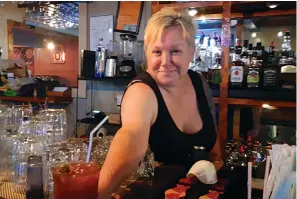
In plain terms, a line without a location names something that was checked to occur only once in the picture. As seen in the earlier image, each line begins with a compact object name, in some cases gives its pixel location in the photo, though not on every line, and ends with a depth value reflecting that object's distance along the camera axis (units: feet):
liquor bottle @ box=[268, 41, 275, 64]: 7.33
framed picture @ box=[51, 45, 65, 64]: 14.03
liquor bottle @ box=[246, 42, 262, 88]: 6.87
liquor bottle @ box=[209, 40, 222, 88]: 7.23
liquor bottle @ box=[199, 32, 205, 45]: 8.14
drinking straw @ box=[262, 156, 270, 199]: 2.59
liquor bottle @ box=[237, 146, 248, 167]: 5.49
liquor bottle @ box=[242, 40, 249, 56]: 7.44
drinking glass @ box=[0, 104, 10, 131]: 4.27
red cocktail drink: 2.53
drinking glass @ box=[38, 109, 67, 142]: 4.17
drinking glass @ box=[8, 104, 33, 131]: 4.37
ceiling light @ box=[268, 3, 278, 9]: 7.00
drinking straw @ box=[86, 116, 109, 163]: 2.67
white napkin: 3.08
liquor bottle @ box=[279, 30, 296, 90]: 6.64
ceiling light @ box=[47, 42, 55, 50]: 14.80
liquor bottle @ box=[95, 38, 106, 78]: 8.87
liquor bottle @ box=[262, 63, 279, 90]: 6.68
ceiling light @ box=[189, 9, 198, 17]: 7.90
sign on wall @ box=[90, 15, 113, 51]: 9.60
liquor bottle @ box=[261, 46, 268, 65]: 7.24
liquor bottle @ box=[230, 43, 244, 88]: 7.03
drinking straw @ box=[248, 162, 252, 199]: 2.57
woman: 3.28
